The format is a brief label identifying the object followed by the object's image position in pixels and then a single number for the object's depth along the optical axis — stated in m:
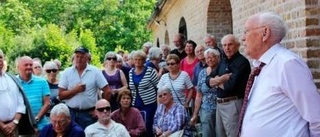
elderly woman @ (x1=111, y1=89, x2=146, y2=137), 7.11
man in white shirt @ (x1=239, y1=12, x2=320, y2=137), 3.18
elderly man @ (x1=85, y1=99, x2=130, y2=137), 6.33
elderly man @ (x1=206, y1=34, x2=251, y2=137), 5.72
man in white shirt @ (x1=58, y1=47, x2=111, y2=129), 6.74
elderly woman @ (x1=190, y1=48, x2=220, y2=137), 6.80
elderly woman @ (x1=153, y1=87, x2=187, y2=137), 6.96
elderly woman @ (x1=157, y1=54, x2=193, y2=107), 7.57
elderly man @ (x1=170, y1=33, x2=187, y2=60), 9.16
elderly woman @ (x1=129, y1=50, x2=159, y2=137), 7.80
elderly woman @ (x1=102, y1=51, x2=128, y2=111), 8.23
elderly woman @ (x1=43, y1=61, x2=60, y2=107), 8.07
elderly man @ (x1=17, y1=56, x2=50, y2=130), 6.96
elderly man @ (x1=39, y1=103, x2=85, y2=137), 5.74
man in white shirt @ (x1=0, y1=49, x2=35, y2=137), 6.00
